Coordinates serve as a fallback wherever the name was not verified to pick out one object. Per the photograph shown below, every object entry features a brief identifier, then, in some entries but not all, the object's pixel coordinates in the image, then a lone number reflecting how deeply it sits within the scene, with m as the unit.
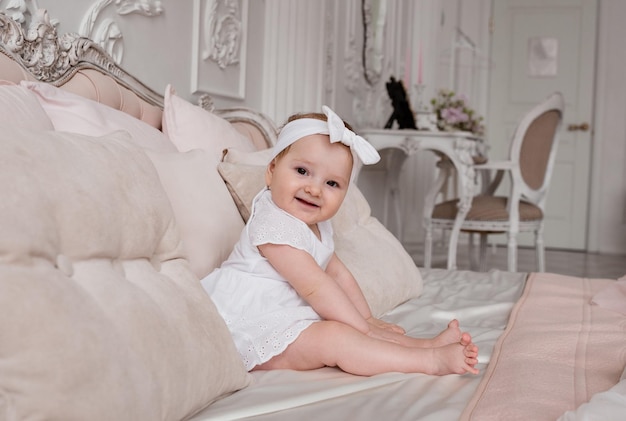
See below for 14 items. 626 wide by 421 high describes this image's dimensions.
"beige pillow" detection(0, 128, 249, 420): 0.69
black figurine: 4.22
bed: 0.81
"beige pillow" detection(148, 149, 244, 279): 1.37
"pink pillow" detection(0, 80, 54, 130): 1.17
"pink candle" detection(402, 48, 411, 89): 4.38
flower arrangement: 4.31
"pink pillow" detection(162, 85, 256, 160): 1.91
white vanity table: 3.87
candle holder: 4.27
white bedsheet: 0.95
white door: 6.94
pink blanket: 0.96
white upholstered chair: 4.08
